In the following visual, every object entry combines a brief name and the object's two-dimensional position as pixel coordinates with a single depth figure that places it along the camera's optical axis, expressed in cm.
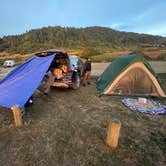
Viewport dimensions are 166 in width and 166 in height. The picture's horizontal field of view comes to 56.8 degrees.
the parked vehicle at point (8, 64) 2464
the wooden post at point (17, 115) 364
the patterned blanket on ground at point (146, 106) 492
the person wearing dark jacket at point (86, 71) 809
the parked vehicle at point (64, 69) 663
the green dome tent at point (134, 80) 610
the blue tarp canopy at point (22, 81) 416
